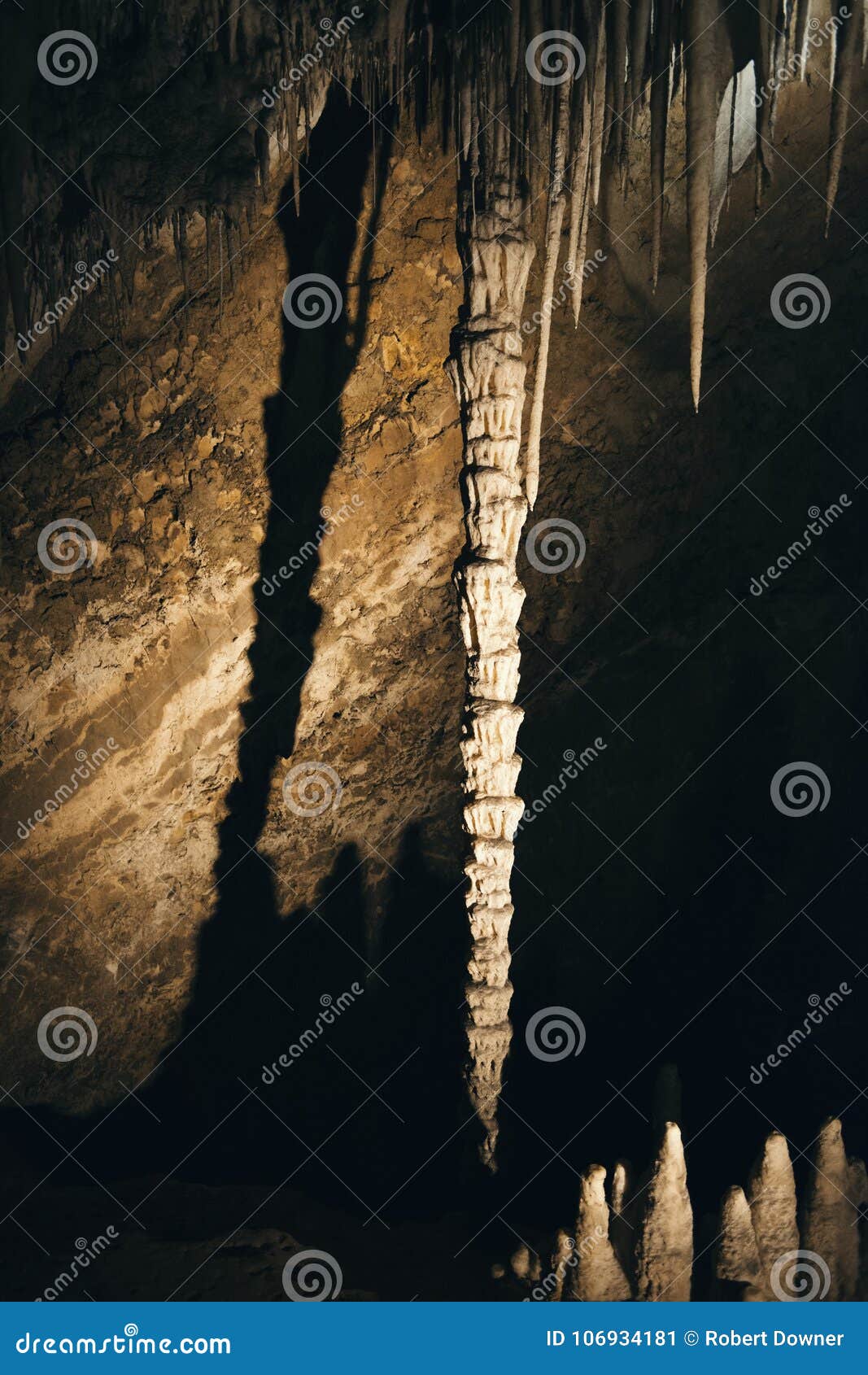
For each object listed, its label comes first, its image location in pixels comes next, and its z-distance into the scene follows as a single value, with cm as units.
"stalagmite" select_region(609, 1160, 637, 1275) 460
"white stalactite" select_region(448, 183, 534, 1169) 480
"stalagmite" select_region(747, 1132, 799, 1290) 464
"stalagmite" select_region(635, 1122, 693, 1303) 445
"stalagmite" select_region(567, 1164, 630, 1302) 446
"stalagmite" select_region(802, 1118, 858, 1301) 474
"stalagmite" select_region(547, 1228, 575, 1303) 450
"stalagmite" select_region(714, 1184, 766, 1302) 450
